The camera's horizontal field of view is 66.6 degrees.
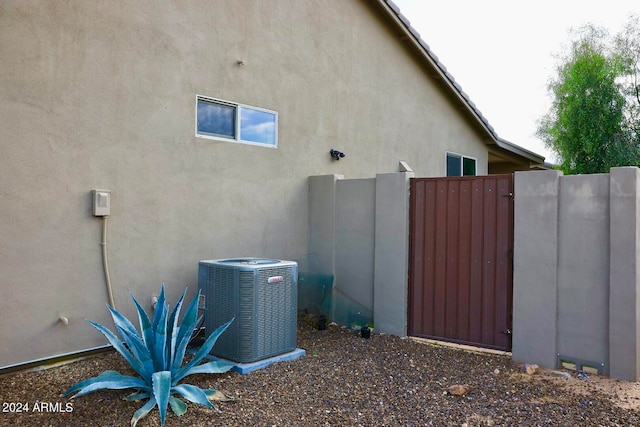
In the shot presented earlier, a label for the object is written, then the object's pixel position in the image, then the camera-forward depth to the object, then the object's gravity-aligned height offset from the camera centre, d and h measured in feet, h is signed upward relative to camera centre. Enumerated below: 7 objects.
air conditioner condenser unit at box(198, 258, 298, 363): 16.24 -3.17
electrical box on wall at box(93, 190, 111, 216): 16.03 +0.26
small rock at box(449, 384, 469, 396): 14.33 -5.13
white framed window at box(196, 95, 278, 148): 19.63 +3.89
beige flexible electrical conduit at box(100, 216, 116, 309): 16.37 -1.59
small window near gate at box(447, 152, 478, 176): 35.78 +3.97
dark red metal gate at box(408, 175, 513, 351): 18.16 -1.68
